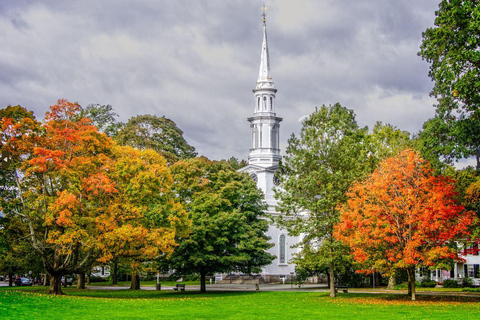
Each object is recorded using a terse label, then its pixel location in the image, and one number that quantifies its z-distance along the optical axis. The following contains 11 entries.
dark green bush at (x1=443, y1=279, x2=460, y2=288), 50.84
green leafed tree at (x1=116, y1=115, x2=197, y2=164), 52.47
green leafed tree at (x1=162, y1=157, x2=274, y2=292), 39.34
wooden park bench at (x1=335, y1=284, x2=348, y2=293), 45.53
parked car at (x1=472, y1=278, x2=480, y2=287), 51.54
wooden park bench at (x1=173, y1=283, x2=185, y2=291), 43.55
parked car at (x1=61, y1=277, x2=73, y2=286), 63.46
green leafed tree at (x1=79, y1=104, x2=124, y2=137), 54.46
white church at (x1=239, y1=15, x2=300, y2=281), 63.31
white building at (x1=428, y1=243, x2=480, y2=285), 56.53
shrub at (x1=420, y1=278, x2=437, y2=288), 51.81
